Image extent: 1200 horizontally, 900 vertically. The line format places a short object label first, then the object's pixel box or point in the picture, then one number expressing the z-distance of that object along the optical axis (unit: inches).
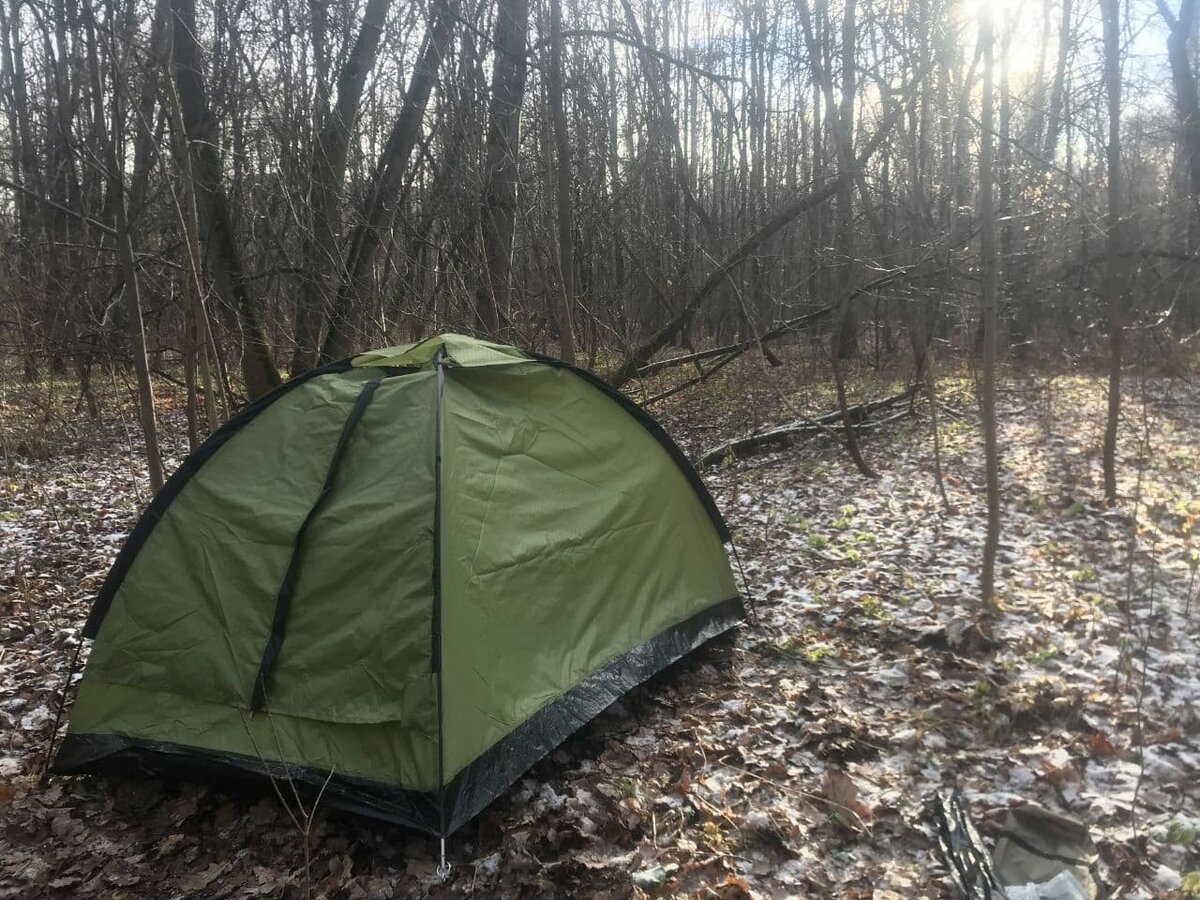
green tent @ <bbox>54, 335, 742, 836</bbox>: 121.3
